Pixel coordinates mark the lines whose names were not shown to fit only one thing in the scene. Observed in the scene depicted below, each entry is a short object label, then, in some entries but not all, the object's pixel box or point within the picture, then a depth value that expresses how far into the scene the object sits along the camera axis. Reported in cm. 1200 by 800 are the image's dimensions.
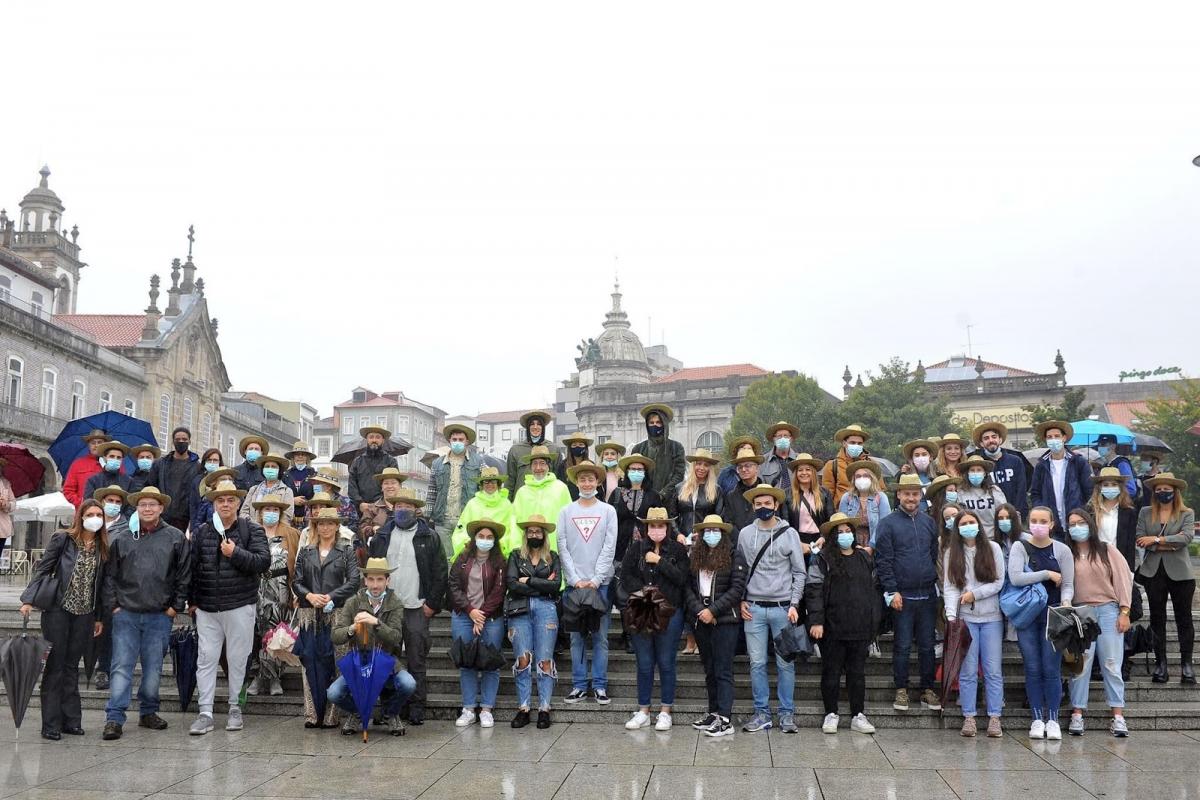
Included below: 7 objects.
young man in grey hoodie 856
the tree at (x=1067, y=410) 5000
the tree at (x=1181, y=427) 4116
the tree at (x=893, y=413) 5547
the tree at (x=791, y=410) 6038
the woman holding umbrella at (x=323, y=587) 866
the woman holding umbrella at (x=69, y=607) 827
